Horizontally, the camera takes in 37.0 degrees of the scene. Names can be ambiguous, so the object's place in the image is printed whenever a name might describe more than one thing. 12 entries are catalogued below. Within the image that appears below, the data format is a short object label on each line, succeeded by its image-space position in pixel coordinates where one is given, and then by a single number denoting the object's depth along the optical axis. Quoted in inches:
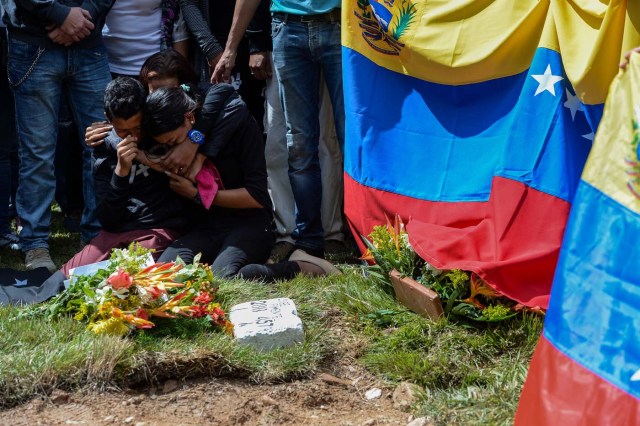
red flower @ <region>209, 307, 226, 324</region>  168.7
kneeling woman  200.8
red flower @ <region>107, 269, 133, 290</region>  160.2
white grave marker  163.5
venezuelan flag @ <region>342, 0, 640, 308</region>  162.2
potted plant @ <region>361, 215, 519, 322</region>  165.6
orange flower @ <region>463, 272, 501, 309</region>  165.6
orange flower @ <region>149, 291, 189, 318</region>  161.5
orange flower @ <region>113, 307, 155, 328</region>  156.8
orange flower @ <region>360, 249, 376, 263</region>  187.6
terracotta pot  166.9
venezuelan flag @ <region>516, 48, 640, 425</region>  114.7
